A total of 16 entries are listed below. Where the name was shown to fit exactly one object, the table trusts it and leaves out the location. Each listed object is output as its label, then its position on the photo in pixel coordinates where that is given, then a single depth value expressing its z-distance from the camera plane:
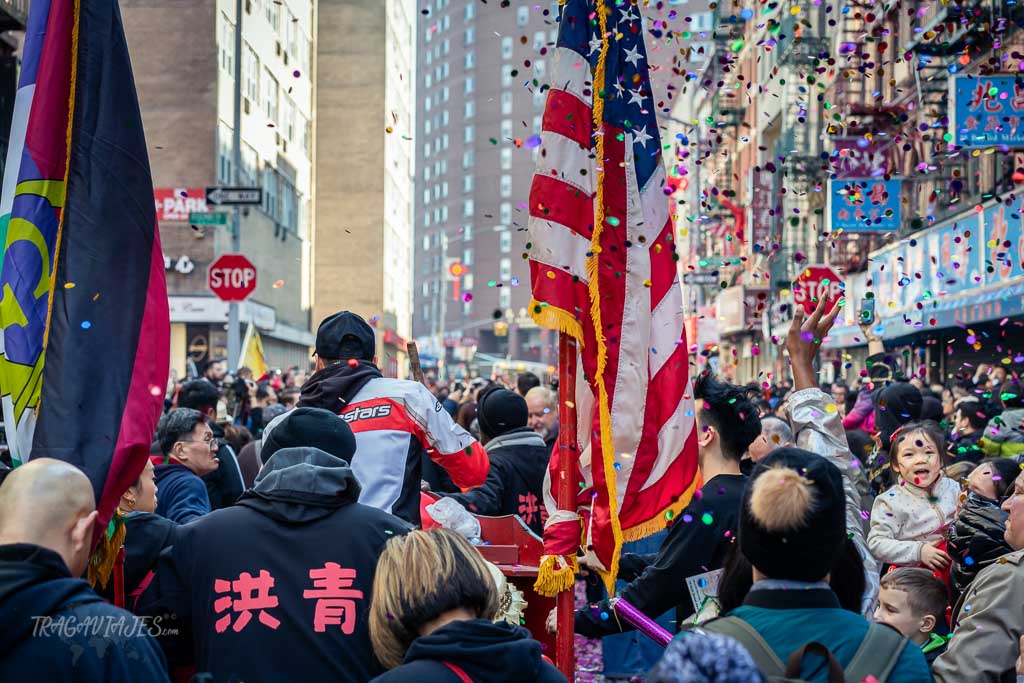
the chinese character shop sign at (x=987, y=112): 15.19
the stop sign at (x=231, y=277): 18.59
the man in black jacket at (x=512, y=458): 8.16
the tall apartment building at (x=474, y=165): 141.25
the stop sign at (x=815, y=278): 16.09
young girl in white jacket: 6.88
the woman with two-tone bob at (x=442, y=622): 3.18
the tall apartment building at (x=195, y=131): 35.81
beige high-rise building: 63.91
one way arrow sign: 18.03
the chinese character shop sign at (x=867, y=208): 20.97
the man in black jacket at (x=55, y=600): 3.05
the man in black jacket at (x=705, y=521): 4.80
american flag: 5.71
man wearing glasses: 6.40
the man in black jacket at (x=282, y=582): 3.93
